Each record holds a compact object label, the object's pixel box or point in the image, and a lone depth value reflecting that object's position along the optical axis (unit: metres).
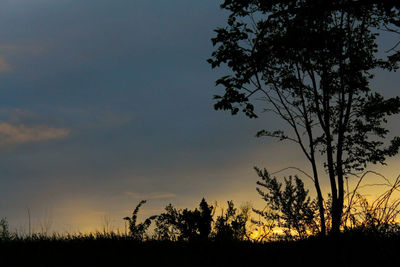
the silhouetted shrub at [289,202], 13.97
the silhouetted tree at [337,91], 15.08
